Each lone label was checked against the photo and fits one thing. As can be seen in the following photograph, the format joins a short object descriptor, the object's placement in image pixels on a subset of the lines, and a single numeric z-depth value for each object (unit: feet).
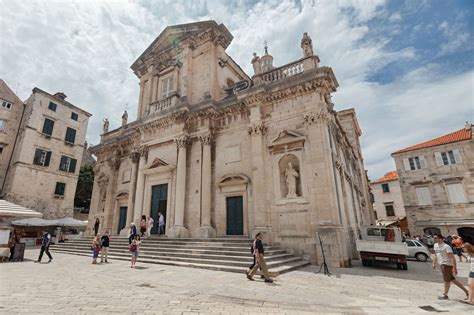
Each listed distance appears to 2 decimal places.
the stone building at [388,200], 102.22
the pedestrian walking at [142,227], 46.91
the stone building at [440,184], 74.74
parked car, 45.47
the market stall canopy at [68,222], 65.32
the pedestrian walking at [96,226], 57.08
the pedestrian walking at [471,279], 16.67
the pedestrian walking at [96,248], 31.94
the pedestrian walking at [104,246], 33.61
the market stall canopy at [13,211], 33.50
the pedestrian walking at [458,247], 45.70
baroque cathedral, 36.94
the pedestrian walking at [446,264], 18.02
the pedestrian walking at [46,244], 33.65
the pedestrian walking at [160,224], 47.60
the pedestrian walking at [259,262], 22.32
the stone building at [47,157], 75.77
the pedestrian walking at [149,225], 47.14
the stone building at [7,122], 78.07
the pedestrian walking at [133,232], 32.60
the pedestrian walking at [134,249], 29.86
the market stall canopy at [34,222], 62.80
